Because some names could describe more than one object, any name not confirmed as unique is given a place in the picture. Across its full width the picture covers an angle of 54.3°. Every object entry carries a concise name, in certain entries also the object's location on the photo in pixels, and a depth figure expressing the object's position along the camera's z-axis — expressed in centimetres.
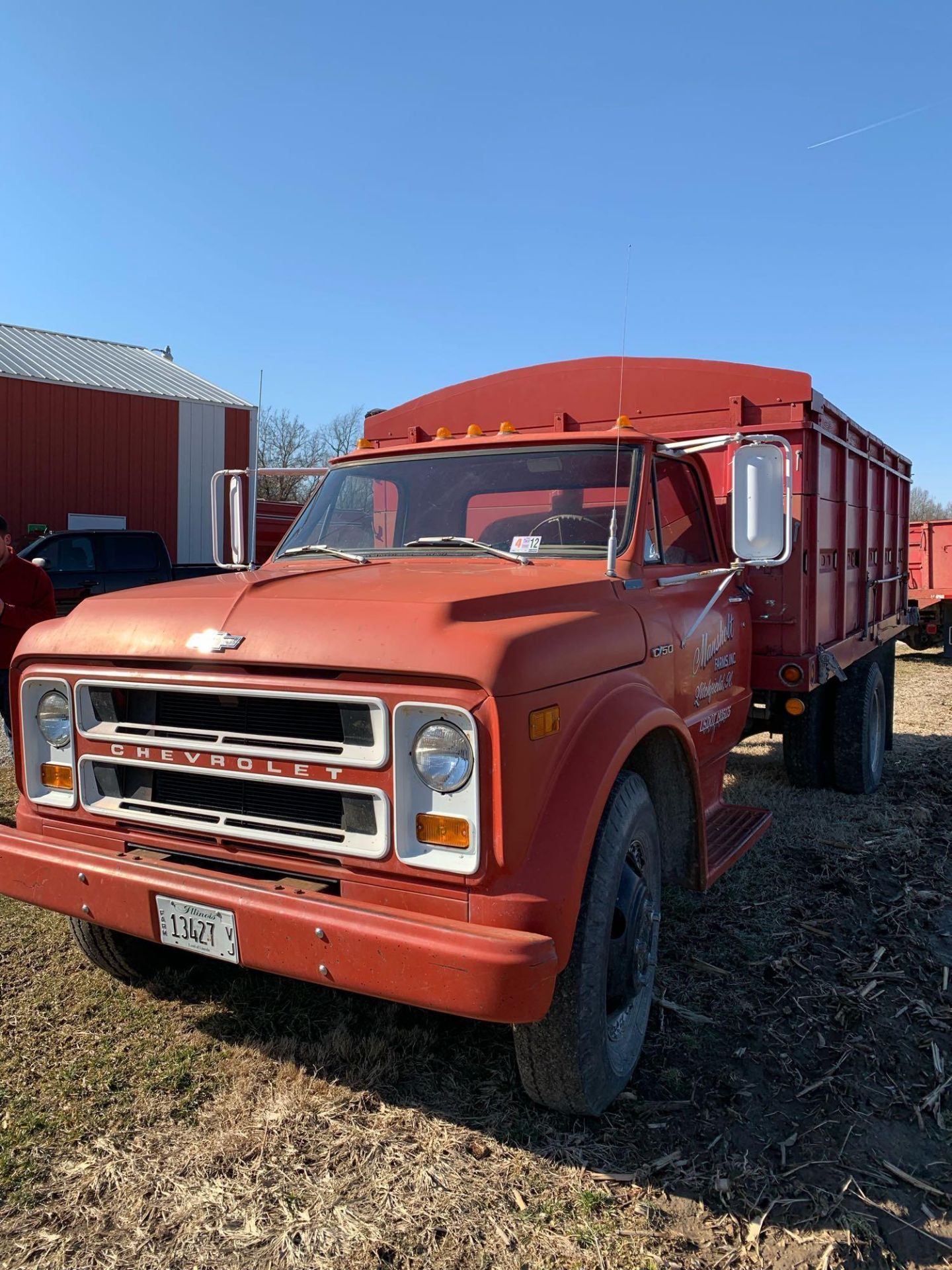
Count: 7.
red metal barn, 1612
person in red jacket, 538
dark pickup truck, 1159
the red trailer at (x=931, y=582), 1653
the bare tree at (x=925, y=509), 6106
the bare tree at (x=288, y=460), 2372
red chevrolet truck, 237
